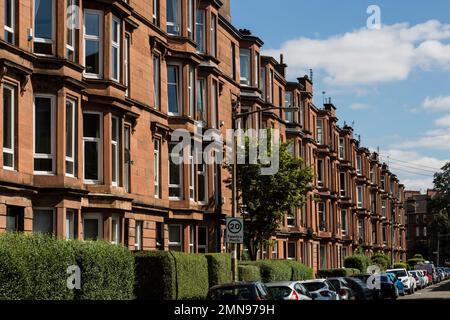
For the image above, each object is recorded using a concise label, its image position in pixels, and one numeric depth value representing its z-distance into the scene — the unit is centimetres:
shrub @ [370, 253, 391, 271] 7916
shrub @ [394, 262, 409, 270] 9044
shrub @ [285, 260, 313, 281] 4461
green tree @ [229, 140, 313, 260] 3997
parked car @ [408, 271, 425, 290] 6147
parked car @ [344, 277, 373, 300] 3384
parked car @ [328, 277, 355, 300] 3141
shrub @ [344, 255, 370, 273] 7006
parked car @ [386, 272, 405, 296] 4786
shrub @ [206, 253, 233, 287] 3139
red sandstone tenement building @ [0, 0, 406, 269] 2247
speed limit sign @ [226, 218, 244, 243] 2798
